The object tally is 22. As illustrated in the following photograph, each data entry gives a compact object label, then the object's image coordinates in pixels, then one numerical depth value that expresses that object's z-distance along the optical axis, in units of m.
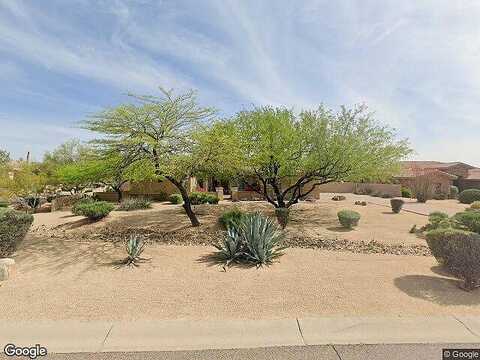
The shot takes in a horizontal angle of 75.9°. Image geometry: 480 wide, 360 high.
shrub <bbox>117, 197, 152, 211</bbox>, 18.70
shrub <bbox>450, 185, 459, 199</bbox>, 35.95
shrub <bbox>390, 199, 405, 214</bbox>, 18.61
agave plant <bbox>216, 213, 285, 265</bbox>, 7.55
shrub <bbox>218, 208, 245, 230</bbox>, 12.31
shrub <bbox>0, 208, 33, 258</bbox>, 7.25
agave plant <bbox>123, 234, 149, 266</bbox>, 7.62
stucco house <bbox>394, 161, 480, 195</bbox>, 36.62
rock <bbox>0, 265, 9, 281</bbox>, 6.47
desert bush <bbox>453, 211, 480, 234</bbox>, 10.48
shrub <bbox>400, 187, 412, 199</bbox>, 35.19
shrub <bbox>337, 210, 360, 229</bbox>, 13.46
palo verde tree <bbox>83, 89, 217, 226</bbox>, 10.38
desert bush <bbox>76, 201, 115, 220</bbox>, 14.47
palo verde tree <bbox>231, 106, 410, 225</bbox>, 13.43
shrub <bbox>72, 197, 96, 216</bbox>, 14.78
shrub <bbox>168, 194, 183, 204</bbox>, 22.78
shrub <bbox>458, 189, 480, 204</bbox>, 29.17
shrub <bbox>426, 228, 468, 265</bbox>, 5.92
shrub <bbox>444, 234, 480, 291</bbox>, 5.65
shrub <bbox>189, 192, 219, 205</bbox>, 22.39
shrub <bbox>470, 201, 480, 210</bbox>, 21.48
